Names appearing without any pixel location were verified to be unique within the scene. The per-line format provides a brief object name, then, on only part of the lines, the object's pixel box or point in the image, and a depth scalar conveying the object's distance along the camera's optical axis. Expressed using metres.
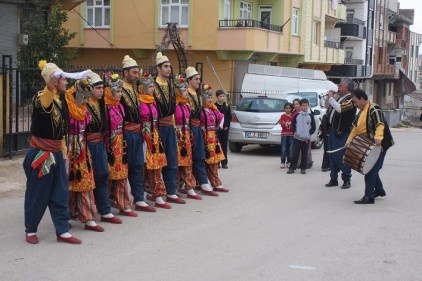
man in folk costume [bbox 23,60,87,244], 6.86
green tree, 21.17
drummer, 9.91
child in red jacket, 14.16
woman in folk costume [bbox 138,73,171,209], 8.86
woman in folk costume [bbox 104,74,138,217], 8.22
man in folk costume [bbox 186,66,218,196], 9.93
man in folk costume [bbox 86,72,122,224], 7.80
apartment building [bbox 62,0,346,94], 27.78
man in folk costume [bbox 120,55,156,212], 8.54
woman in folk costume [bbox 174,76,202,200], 9.62
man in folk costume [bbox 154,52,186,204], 9.13
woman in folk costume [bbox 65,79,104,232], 7.44
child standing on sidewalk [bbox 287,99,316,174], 13.34
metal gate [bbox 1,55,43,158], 12.81
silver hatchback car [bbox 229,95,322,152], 15.92
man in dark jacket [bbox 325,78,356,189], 11.26
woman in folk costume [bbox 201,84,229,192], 10.26
